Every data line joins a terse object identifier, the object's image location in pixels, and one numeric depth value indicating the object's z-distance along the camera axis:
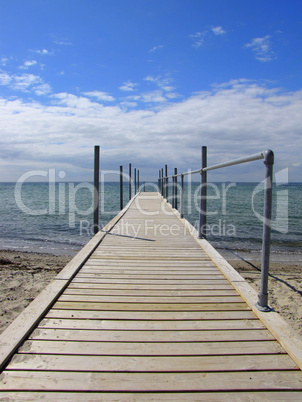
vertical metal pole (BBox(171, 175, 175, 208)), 7.57
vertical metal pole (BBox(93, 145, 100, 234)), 5.41
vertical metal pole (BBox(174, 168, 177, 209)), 8.42
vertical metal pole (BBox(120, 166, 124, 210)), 12.12
